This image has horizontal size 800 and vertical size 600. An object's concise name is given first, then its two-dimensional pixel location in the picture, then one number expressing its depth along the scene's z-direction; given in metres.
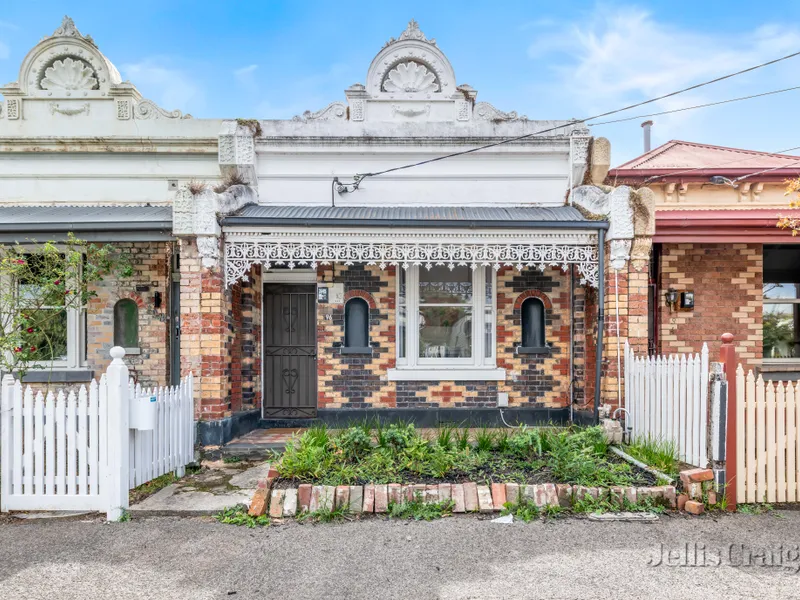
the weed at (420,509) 4.60
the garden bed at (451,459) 4.96
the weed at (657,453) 5.14
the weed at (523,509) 4.58
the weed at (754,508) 4.69
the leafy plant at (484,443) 5.61
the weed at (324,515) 4.56
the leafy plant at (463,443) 5.51
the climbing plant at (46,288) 6.52
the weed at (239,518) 4.54
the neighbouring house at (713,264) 7.98
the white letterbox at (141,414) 4.86
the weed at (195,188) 6.61
